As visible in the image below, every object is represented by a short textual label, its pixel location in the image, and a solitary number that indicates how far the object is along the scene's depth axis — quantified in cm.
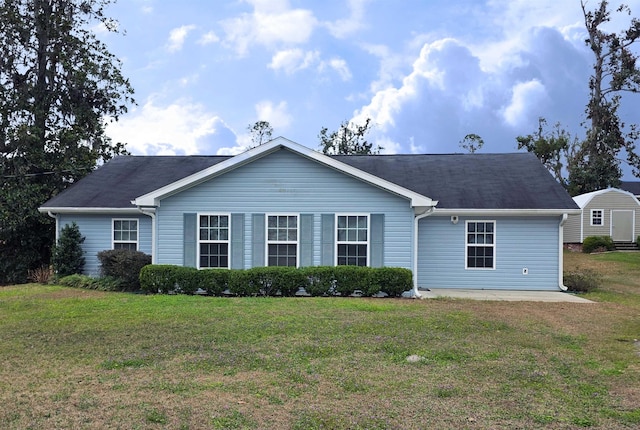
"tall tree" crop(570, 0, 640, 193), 3728
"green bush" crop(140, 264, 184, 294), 1262
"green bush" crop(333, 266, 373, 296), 1238
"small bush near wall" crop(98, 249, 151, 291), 1342
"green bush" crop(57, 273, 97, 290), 1396
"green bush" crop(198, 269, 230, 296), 1246
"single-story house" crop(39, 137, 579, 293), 1318
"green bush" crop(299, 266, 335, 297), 1240
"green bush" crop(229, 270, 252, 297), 1232
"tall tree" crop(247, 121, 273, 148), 4209
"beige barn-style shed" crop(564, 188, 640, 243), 3091
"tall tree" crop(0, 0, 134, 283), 1778
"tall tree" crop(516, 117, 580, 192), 4291
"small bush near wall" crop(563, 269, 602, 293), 1445
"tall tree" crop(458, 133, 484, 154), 4575
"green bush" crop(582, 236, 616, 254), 2875
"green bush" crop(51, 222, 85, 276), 1509
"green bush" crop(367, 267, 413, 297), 1238
